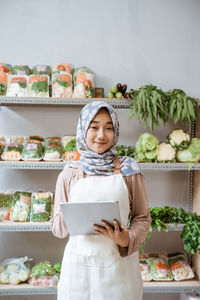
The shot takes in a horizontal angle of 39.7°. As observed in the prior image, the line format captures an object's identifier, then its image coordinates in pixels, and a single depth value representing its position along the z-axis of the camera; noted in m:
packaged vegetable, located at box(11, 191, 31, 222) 2.47
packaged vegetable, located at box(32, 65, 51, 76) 2.62
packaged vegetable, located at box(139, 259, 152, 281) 2.50
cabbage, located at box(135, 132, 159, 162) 2.46
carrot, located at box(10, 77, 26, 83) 2.50
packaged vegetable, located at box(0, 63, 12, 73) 2.57
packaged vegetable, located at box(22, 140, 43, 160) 2.47
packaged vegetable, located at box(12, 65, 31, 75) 2.60
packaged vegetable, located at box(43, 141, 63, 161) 2.49
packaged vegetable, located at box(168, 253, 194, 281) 2.53
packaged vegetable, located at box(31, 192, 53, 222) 2.45
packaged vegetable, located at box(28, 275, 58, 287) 2.41
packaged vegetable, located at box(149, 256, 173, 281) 2.51
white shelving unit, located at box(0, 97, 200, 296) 2.35
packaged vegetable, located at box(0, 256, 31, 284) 2.44
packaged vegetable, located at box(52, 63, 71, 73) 2.62
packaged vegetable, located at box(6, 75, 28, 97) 2.48
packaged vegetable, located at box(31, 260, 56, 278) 2.47
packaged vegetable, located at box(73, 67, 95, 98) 2.50
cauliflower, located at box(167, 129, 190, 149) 2.51
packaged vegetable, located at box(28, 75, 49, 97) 2.46
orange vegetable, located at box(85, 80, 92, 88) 2.53
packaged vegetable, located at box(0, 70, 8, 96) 2.50
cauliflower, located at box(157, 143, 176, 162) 2.45
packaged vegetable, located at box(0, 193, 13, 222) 2.51
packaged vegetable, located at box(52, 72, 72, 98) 2.49
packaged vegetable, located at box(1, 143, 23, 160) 2.47
